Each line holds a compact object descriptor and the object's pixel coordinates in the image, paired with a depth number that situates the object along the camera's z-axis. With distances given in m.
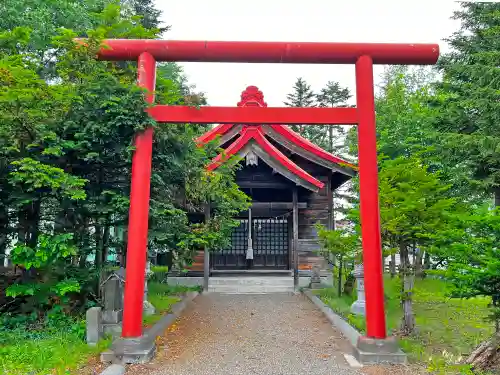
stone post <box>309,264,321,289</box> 13.14
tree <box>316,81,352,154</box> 33.38
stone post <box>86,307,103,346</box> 6.02
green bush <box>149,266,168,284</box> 13.68
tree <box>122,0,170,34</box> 19.09
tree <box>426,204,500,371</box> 4.73
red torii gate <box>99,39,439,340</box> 6.02
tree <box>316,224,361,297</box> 9.36
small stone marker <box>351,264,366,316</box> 8.41
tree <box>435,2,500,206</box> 10.12
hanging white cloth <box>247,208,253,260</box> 12.92
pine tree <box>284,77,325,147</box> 33.16
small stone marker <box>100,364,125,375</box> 5.07
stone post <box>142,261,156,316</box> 8.56
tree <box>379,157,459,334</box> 6.41
